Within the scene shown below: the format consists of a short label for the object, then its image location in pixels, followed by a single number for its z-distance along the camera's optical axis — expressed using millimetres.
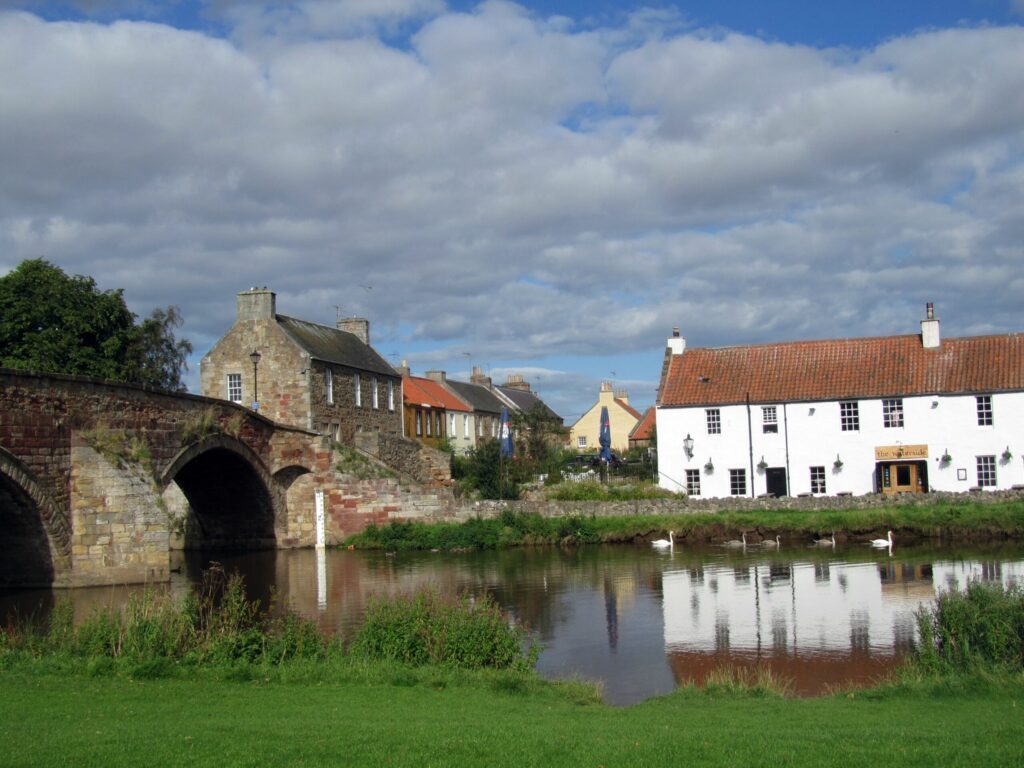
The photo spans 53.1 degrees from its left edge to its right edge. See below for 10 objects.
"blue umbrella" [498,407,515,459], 46125
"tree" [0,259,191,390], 42906
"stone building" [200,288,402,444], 42656
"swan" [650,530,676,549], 34781
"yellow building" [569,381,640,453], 78625
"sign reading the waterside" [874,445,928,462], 41500
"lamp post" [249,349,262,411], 42781
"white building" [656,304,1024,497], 40875
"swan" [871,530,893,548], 32000
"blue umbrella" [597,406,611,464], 47719
